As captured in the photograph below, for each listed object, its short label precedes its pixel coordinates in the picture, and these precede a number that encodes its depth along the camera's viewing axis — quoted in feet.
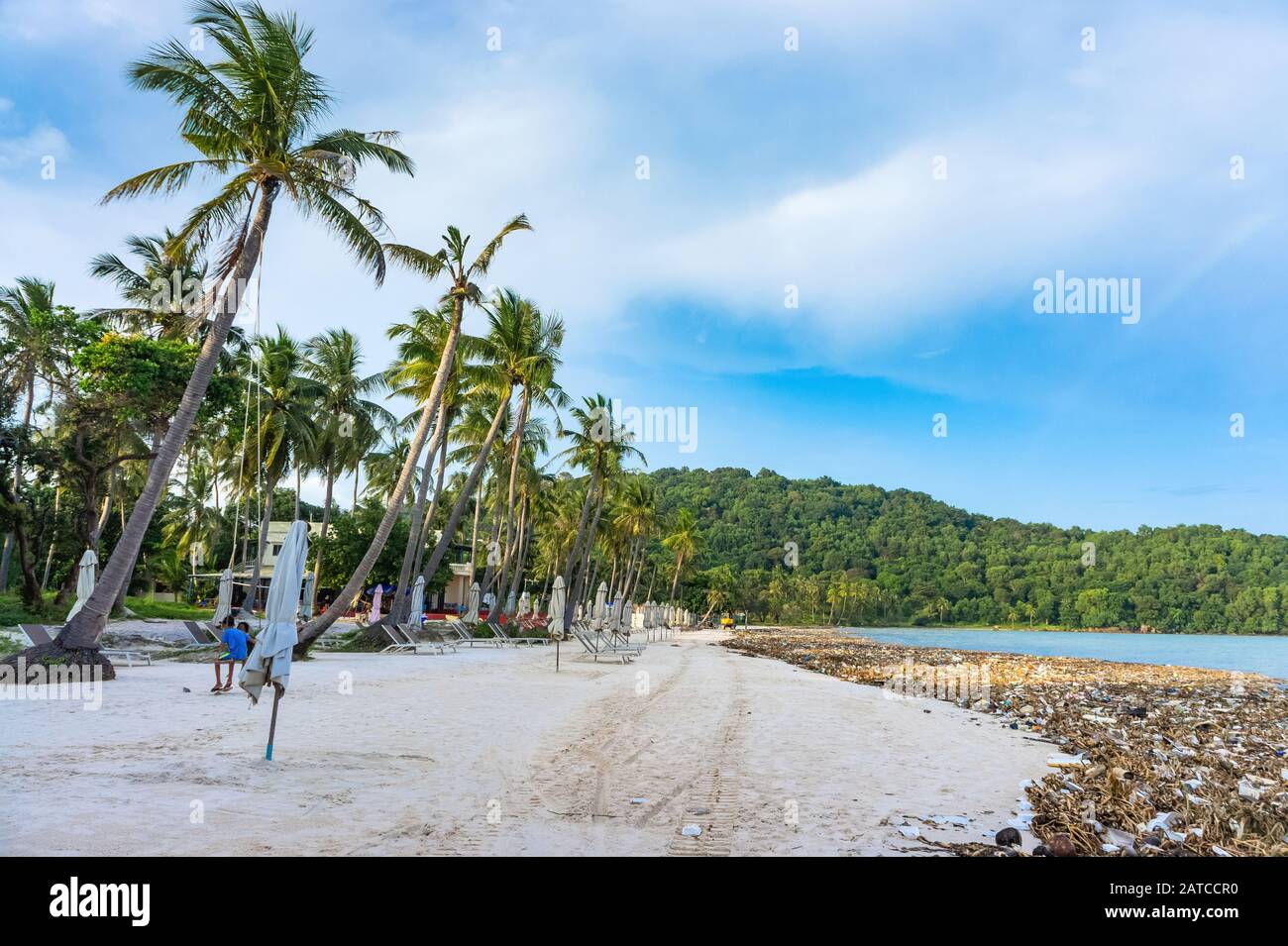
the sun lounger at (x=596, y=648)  71.36
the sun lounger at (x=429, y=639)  69.46
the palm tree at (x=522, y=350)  84.12
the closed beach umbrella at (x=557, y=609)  68.03
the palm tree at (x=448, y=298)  54.39
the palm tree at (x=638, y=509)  170.50
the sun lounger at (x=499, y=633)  86.63
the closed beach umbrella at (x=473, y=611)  96.49
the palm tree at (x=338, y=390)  99.04
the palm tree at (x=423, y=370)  76.23
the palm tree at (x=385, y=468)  130.31
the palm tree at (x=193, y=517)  152.05
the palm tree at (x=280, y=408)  92.43
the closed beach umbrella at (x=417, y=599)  78.48
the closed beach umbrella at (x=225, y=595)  63.41
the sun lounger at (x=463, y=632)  78.00
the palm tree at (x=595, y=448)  121.08
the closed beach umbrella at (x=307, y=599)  79.22
